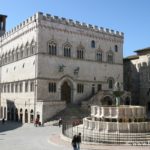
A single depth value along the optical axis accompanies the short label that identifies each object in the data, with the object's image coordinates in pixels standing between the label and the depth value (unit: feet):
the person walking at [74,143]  43.51
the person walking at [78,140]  44.01
